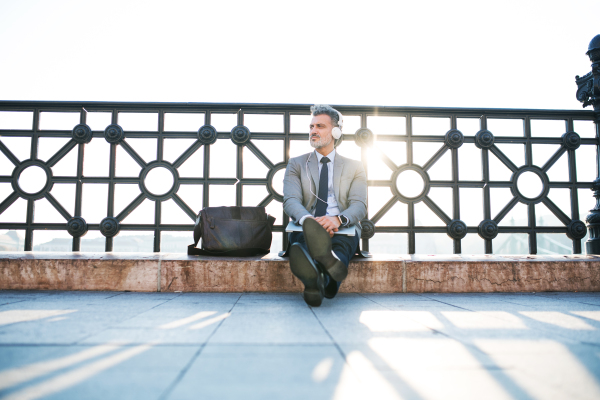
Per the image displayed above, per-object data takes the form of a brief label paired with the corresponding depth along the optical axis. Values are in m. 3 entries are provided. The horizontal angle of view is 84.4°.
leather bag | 3.26
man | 2.90
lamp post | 3.84
